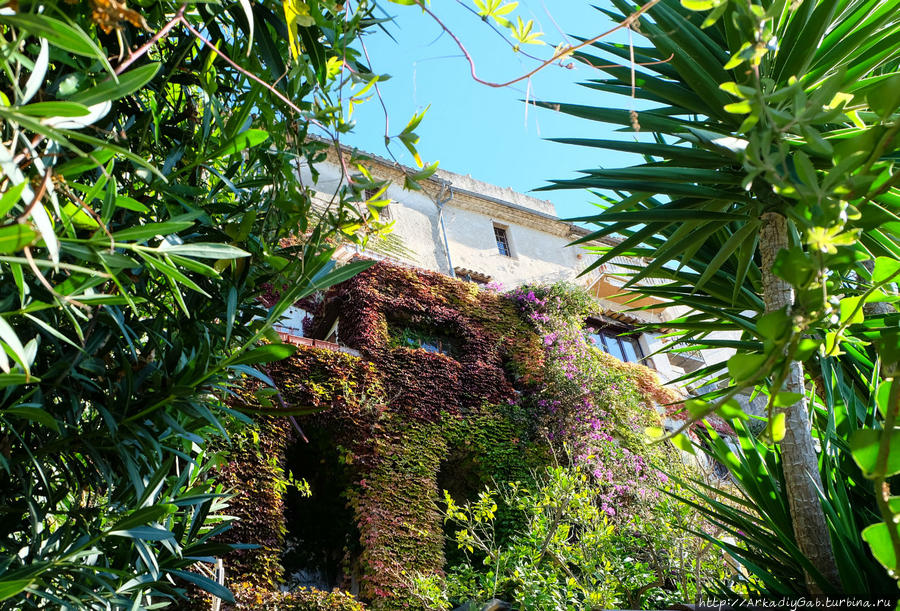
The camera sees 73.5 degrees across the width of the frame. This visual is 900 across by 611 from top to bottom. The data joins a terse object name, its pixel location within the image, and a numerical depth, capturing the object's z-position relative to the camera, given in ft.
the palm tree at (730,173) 5.90
